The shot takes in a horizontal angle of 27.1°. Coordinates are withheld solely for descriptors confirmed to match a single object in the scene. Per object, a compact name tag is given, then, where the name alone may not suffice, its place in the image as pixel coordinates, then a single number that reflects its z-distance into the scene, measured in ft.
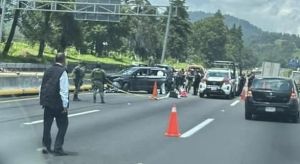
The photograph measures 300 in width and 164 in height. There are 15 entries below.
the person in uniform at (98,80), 86.71
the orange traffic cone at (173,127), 49.32
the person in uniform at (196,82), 132.46
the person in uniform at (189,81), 138.00
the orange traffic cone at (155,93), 107.57
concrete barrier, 92.38
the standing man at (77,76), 89.49
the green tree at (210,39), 599.98
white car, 119.44
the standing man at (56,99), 36.04
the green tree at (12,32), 232.12
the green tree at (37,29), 258.57
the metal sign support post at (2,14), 161.48
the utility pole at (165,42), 201.03
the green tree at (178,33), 439.22
